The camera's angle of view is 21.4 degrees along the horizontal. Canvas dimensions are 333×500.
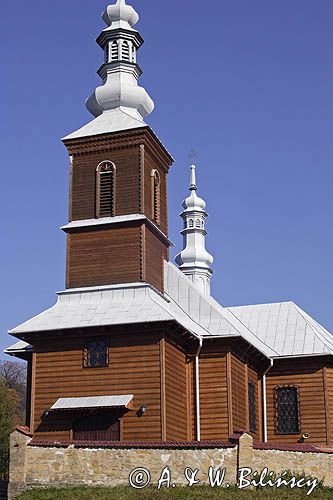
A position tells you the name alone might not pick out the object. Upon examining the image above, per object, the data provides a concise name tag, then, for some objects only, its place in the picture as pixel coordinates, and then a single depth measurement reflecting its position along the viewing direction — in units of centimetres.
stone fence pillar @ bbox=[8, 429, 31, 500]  2431
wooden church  2806
